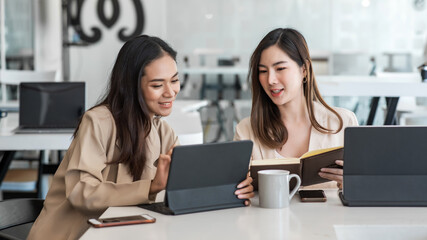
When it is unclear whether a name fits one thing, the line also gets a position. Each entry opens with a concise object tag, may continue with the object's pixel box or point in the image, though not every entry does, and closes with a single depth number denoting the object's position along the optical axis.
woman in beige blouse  2.36
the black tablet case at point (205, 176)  2.19
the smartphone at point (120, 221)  2.09
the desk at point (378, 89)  4.20
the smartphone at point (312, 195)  2.36
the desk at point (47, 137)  3.36
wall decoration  8.25
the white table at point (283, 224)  2.03
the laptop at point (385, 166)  2.25
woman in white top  2.94
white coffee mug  2.27
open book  2.42
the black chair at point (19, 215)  2.60
